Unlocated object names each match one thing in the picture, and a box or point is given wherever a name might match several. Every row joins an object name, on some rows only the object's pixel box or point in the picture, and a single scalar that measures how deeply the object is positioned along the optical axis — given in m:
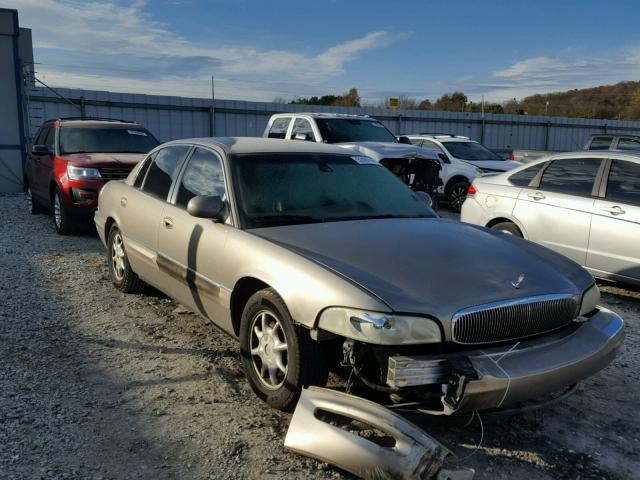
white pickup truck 10.14
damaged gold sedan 2.89
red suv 8.52
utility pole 19.11
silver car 5.98
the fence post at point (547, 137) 25.84
